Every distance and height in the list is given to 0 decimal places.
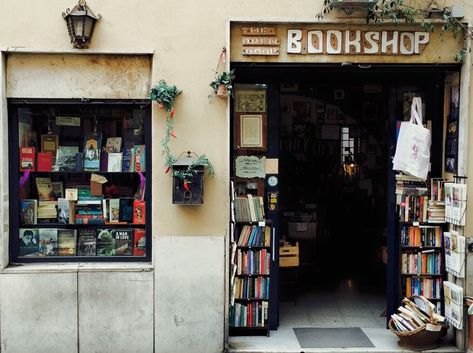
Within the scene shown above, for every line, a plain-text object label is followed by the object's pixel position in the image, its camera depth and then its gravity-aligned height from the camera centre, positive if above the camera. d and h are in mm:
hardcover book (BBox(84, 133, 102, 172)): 6785 +17
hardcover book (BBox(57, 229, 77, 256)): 6730 -1076
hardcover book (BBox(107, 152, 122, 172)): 6777 -112
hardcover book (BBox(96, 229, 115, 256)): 6754 -1063
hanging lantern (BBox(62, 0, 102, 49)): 6070 +1412
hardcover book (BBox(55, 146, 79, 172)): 6754 -69
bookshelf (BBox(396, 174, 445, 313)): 6906 -1062
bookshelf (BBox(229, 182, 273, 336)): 6863 -1398
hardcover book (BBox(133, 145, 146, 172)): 6711 -60
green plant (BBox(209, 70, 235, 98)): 6156 +799
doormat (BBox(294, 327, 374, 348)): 6594 -2211
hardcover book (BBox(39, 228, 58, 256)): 6715 -1074
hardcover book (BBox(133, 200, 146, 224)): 6723 -706
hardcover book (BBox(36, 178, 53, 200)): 6738 -431
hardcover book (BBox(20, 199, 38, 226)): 6656 -711
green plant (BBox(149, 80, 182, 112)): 6152 +656
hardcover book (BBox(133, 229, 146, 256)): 6711 -1066
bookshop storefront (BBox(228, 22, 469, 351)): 6430 -160
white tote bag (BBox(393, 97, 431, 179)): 6699 +76
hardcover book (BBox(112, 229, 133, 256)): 6738 -1058
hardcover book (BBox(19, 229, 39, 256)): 6648 -1069
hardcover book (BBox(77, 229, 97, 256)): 6738 -1077
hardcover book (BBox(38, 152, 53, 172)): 6703 -107
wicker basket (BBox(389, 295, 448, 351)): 6337 -2079
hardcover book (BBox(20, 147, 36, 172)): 6603 -72
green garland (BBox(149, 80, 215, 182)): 6145 +259
